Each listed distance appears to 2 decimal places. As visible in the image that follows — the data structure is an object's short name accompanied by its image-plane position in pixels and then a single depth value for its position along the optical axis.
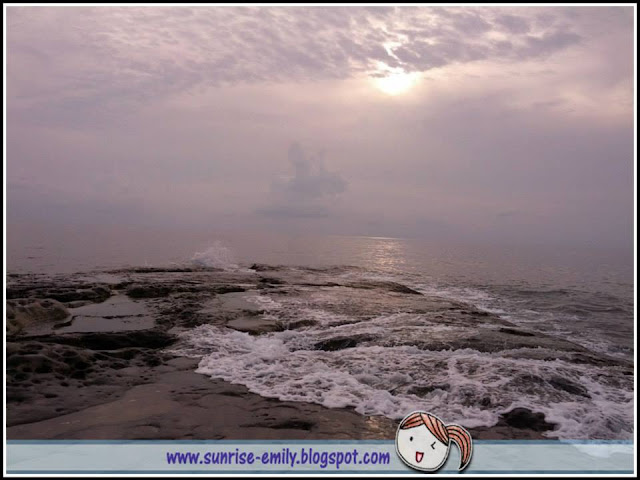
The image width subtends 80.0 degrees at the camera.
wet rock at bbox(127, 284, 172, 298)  18.39
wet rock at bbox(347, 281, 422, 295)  24.34
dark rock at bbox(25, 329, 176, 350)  10.35
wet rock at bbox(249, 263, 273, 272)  33.34
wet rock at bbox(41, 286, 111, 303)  16.12
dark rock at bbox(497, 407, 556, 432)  6.56
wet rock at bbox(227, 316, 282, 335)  12.84
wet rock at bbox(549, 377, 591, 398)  8.29
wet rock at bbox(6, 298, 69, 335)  11.24
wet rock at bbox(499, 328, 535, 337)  13.60
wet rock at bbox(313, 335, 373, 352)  11.33
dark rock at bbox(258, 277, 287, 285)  25.23
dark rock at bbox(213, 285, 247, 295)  20.19
